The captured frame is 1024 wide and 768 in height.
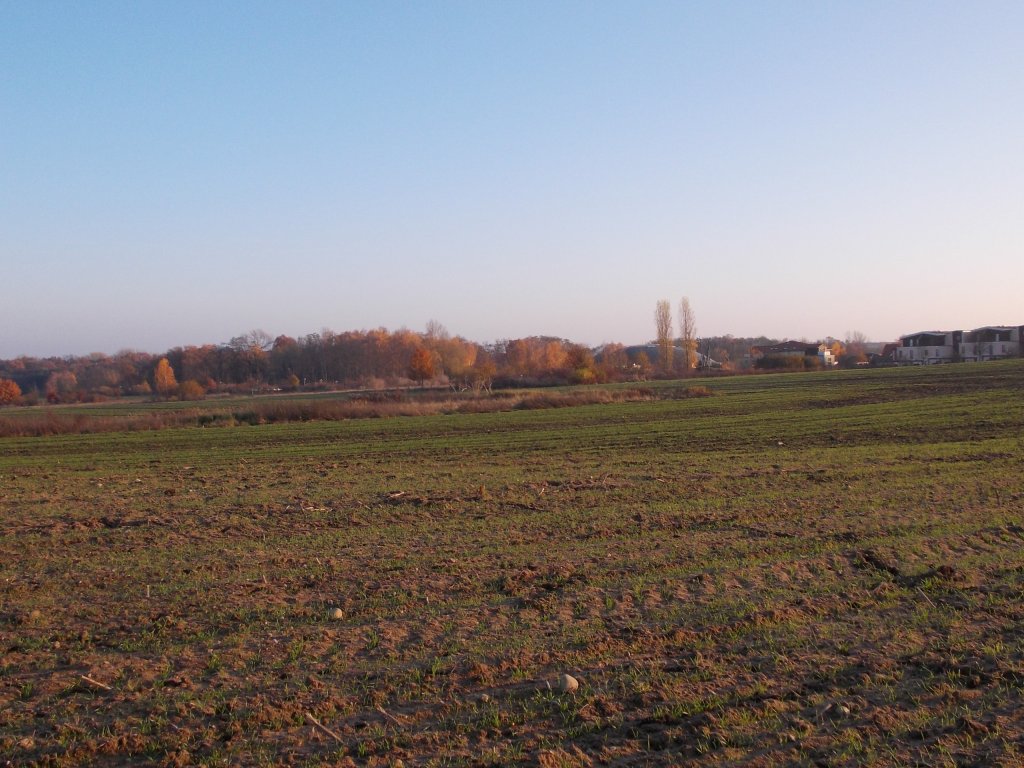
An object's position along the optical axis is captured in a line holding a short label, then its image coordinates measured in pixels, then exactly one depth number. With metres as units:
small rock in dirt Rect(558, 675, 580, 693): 6.02
